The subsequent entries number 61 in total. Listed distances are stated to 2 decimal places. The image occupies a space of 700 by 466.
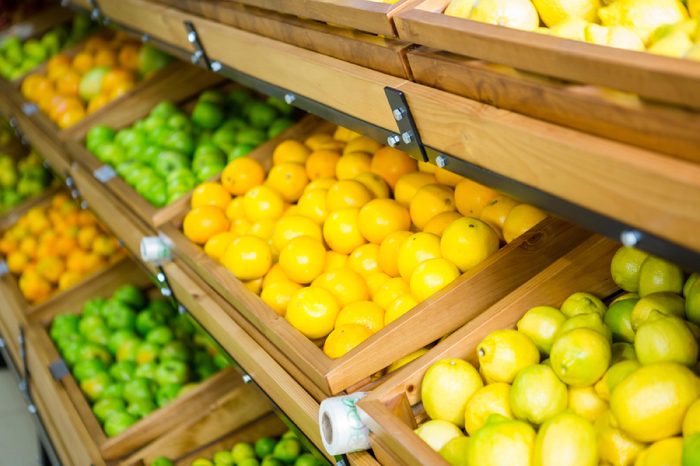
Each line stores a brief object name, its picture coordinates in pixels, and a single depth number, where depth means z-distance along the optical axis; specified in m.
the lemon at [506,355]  1.33
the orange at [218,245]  2.25
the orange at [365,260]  1.94
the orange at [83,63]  4.10
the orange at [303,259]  1.99
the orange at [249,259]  2.07
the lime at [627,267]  1.35
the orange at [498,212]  1.70
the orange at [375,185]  2.12
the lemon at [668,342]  1.15
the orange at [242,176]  2.54
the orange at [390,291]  1.78
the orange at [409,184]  2.04
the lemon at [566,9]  1.23
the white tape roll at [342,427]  1.37
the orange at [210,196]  2.50
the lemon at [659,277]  1.29
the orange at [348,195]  2.09
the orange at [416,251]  1.73
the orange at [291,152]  2.53
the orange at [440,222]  1.80
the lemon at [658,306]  1.26
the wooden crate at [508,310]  1.39
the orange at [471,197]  1.77
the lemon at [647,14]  1.10
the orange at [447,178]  1.92
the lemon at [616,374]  1.19
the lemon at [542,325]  1.36
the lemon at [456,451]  1.26
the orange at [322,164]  2.40
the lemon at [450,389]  1.36
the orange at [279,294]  1.93
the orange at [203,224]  2.34
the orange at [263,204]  2.34
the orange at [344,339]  1.63
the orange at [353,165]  2.26
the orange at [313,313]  1.77
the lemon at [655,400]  1.08
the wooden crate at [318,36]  1.39
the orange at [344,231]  2.02
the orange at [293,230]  2.13
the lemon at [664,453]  1.05
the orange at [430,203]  1.88
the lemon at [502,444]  1.17
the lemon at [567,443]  1.11
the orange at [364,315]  1.73
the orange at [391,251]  1.86
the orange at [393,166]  2.17
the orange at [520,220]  1.62
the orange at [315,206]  2.20
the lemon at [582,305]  1.36
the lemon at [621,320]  1.32
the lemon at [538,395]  1.23
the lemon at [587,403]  1.24
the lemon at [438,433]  1.32
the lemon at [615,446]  1.14
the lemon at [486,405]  1.30
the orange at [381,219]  1.93
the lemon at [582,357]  1.22
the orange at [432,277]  1.62
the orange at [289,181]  2.41
